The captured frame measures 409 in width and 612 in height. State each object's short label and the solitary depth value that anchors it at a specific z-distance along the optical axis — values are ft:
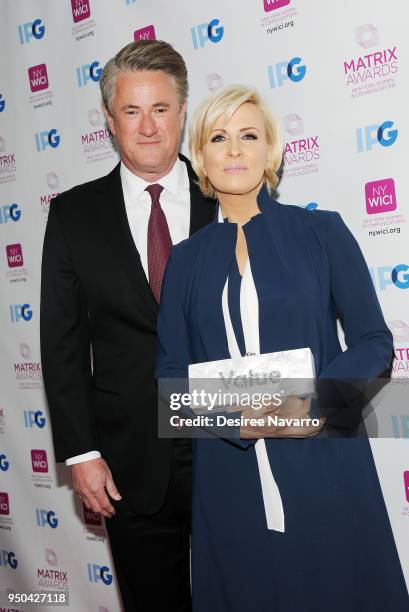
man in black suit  7.06
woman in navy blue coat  5.56
